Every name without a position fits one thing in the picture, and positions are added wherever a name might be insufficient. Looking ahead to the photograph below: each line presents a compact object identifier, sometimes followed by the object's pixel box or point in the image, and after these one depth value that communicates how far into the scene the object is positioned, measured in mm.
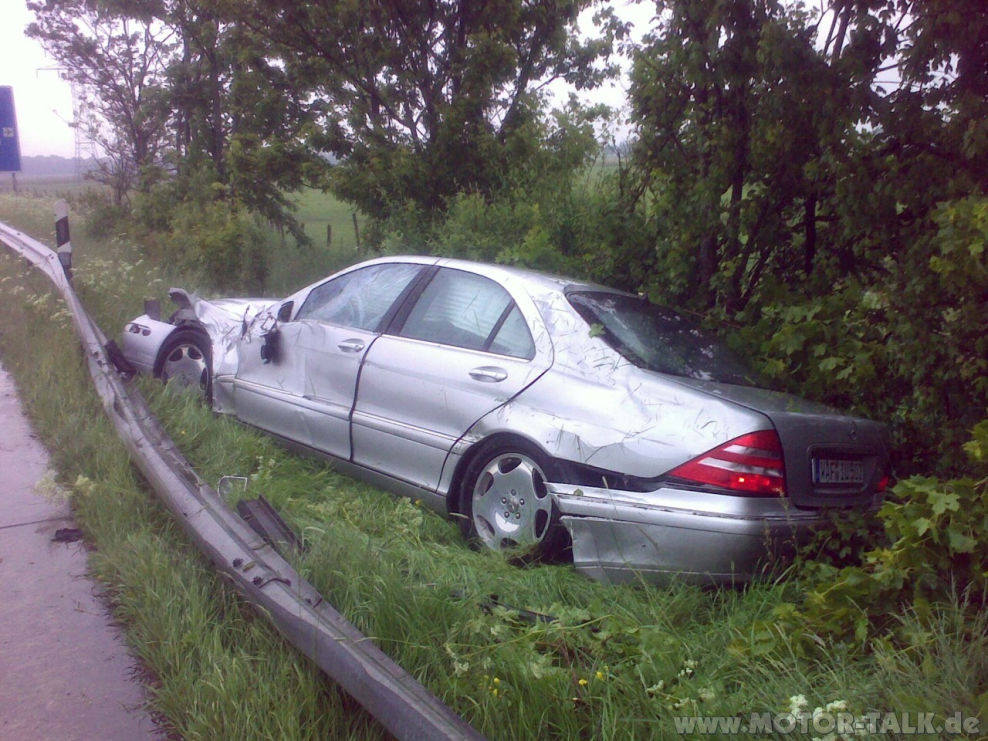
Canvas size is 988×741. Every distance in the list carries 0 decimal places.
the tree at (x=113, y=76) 20234
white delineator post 9781
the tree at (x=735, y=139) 5227
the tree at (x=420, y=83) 10672
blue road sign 19453
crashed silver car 3705
